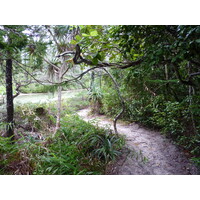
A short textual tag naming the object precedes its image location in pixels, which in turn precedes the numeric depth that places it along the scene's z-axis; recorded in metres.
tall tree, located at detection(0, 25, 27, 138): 4.74
